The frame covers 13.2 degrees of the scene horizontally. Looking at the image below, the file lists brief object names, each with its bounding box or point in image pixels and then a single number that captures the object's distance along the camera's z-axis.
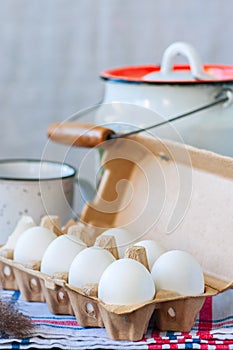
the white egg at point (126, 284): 0.80
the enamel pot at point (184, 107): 1.05
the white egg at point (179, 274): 0.83
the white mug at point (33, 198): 1.06
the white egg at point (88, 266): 0.84
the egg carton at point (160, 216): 0.82
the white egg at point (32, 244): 0.91
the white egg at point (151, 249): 0.88
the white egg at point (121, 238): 0.91
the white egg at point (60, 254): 0.88
